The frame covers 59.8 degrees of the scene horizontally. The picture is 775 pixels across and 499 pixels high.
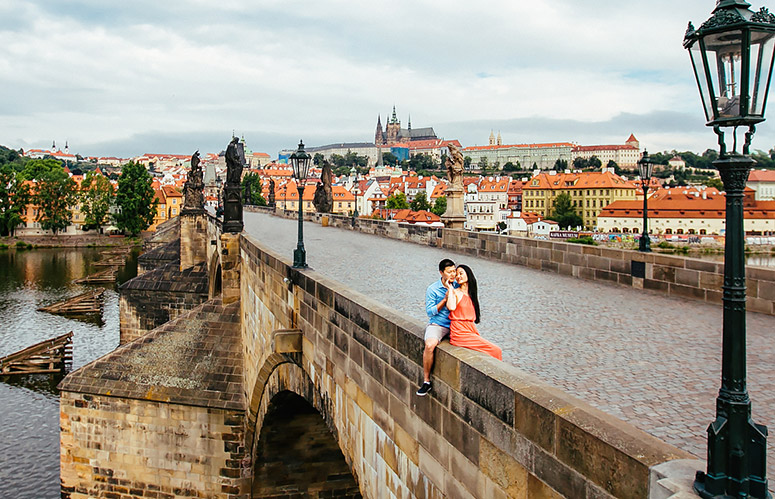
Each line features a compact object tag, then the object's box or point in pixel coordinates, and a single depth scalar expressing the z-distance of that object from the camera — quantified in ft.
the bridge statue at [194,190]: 122.83
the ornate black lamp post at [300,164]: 37.65
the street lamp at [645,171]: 42.57
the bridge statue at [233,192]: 55.88
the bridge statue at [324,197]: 109.91
